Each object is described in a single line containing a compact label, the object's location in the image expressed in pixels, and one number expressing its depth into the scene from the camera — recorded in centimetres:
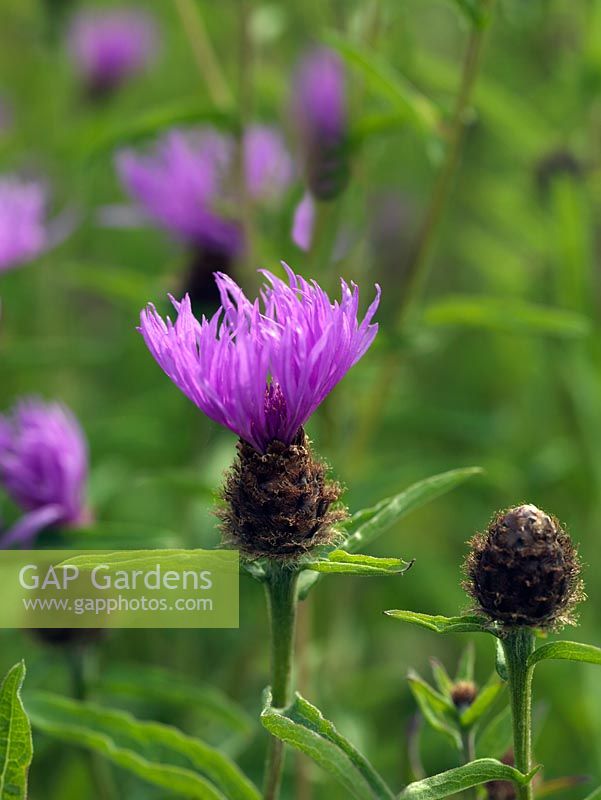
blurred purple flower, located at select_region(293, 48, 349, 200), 66
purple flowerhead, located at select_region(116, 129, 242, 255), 74
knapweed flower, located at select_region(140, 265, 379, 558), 51
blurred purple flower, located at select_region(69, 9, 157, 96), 123
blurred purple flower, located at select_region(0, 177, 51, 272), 74
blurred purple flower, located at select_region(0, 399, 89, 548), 61
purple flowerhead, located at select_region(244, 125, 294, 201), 81
